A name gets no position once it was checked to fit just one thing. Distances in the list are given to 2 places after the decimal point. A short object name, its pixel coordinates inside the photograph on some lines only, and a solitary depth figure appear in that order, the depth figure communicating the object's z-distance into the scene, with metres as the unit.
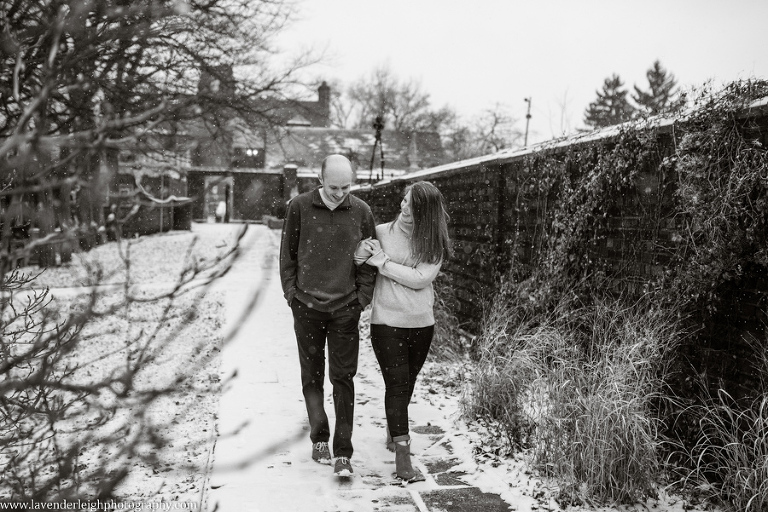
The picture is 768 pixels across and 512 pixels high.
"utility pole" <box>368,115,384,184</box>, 20.86
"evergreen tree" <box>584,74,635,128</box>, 66.81
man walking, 4.21
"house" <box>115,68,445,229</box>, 16.66
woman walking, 4.20
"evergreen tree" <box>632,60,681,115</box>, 62.09
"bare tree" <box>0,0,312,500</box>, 1.37
